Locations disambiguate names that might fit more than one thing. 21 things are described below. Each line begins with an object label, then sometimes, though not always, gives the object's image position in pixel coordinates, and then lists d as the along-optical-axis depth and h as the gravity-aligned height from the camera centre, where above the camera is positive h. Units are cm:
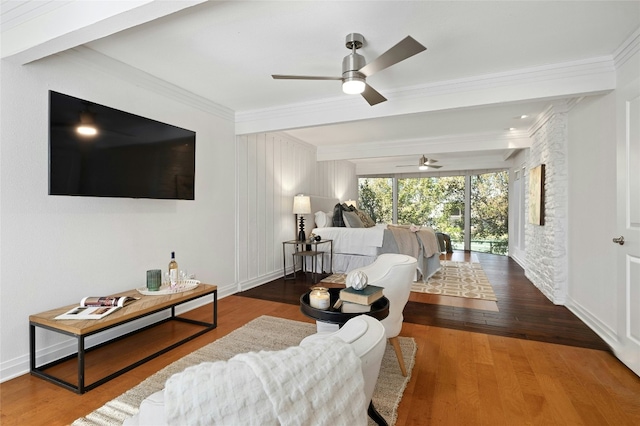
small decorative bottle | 292 -56
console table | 201 -75
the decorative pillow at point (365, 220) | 639 -15
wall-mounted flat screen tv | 229 +50
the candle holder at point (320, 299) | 207 -57
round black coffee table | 192 -63
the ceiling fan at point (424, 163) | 657 +107
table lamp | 554 +12
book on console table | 220 -70
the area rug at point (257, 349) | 183 -114
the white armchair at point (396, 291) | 225 -58
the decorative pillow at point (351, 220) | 591 -14
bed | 503 -53
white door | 224 -8
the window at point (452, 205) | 809 +23
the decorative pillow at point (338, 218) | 601 -10
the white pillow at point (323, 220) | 611 -14
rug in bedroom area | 436 -110
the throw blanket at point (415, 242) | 500 -48
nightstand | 511 -67
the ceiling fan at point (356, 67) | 222 +105
